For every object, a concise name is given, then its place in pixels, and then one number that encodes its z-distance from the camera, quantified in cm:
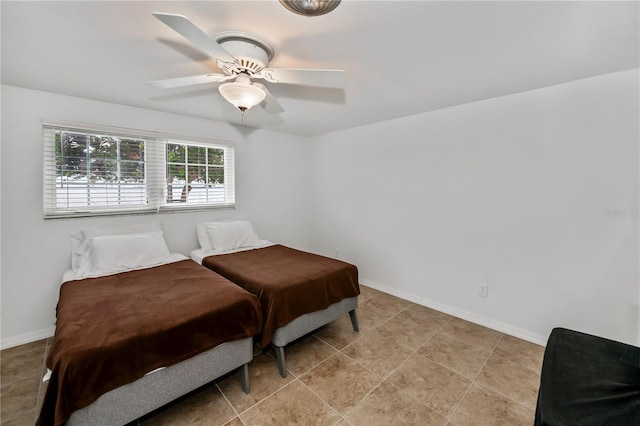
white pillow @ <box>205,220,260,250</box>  319
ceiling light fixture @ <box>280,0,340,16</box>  124
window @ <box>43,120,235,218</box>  249
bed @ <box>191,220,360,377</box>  197
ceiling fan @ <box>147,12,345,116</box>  154
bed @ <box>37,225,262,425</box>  121
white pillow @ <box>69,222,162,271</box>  247
